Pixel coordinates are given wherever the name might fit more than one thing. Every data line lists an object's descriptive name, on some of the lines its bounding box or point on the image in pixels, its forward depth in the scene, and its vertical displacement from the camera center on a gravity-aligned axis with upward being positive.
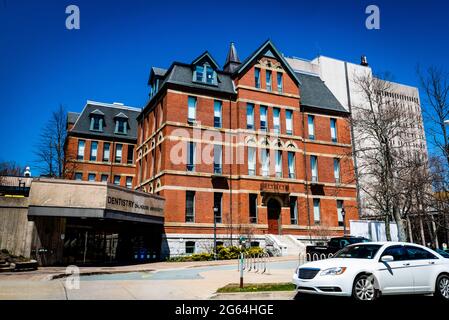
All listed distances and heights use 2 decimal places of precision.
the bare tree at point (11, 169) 56.91 +11.01
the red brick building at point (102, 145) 44.31 +11.31
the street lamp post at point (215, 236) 27.56 +0.02
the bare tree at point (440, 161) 16.44 +3.94
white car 9.07 -0.93
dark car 20.67 -0.48
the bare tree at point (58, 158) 36.12 +7.82
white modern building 67.75 +31.33
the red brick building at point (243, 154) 30.22 +7.43
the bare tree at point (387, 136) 23.03 +6.59
